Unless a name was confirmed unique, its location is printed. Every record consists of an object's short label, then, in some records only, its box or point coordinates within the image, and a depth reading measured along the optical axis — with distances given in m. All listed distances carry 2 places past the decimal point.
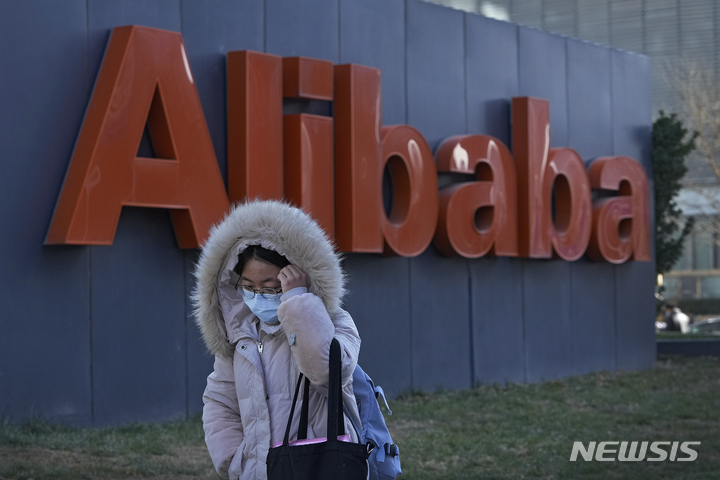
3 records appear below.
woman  3.67
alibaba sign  10.01
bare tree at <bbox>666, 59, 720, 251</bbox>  32.50
